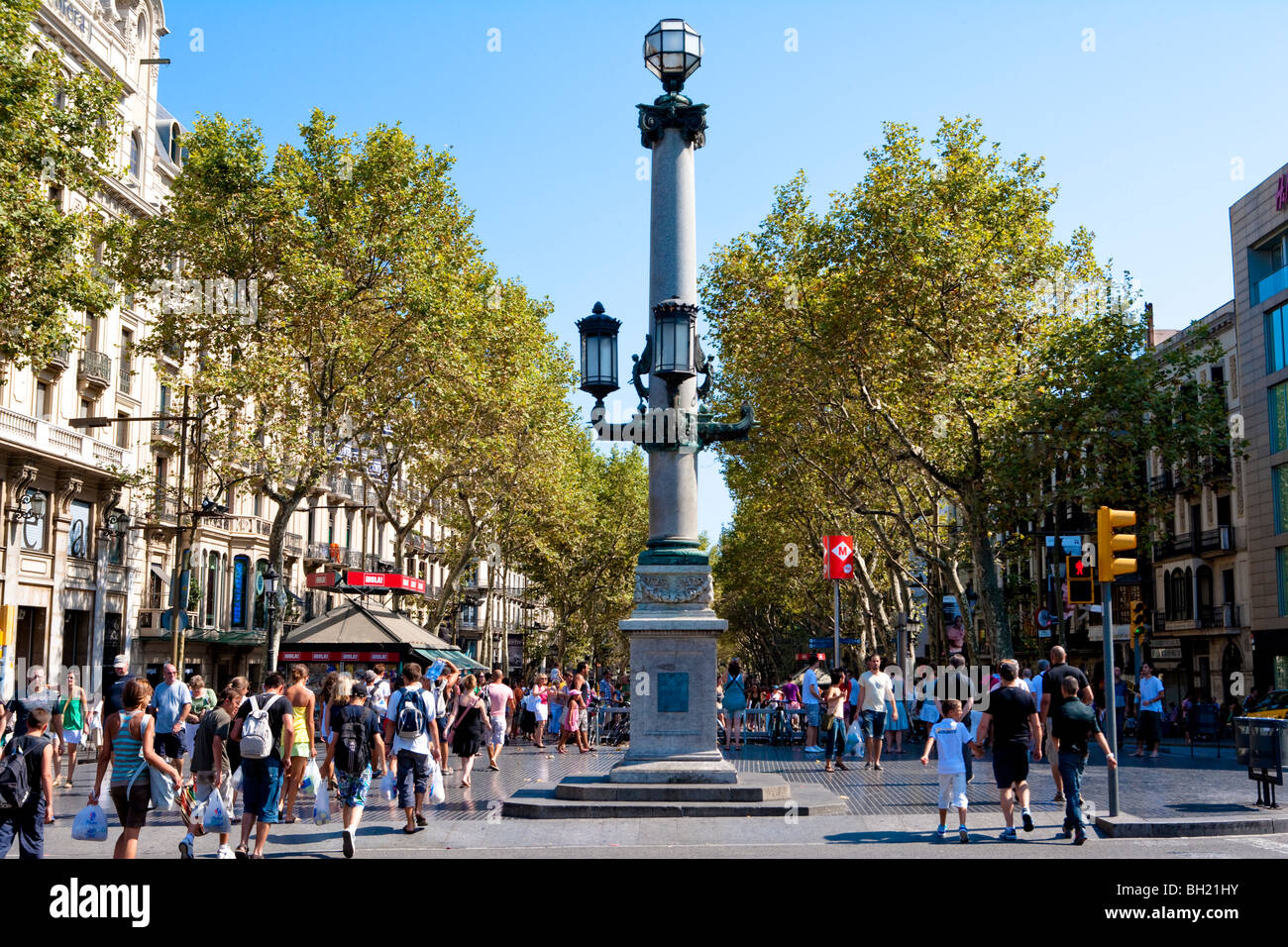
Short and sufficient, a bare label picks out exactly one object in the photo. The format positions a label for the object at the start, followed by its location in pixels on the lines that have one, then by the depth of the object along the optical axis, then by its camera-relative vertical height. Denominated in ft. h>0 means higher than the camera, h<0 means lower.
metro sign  97.23 +6.23
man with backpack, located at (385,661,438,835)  44.98 -3.61
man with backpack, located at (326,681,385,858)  39.40 -3.42
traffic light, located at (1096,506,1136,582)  45.70 +3.34
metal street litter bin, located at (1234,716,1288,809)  49.70 -4.31
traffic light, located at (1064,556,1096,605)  54.24 +2.02
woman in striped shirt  34.27 -3.17
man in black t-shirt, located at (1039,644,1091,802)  45.80 -1.78
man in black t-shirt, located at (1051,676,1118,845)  40.63 -3.35
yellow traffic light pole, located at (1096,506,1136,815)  45.68 +2.86
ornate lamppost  46.39 +7.20
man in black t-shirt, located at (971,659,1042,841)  42.47 -3.15
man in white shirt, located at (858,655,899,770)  70.49 -3.44
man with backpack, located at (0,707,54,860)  30.17 -3.30
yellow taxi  84.02 -4.42
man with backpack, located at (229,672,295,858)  37.70 -3.62
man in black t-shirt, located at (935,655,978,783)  82.79 -2.74
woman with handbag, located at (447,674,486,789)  60.80 -3.75
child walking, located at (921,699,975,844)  41.93 -3.72
